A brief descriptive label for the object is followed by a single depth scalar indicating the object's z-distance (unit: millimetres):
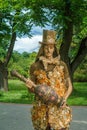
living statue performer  5719
